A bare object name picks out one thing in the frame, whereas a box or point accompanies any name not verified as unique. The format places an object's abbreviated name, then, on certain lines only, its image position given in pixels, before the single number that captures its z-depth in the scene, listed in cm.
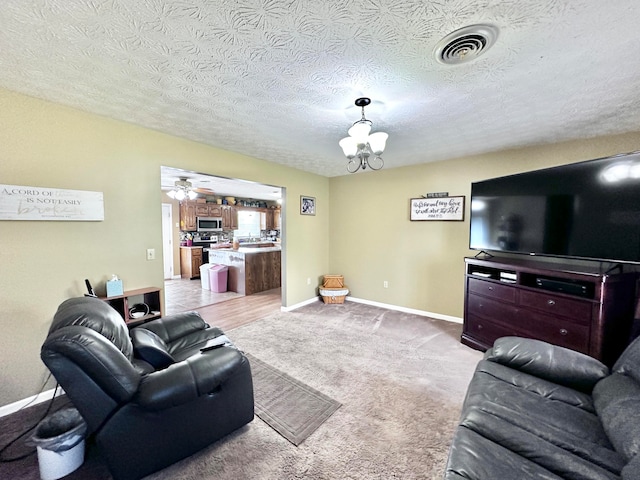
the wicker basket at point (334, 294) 467
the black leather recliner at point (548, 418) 97
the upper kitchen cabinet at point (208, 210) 734
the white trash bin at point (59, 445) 139
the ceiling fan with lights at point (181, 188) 524
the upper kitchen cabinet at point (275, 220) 984
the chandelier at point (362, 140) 193
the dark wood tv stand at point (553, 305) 210
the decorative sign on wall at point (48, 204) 190
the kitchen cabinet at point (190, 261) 693
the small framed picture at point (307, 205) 454
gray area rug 178
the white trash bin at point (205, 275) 577
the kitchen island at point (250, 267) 538
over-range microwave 732
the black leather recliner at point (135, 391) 119
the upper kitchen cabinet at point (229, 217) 798
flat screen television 206
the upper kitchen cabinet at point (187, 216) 706
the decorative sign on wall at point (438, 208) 363
